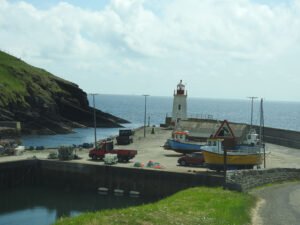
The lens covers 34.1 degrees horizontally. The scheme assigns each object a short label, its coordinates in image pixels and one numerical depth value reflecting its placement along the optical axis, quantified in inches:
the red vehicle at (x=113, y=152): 1960.6
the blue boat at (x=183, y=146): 2285.9
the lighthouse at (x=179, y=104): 3412.9
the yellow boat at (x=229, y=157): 1699.1
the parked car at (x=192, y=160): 1887.3
